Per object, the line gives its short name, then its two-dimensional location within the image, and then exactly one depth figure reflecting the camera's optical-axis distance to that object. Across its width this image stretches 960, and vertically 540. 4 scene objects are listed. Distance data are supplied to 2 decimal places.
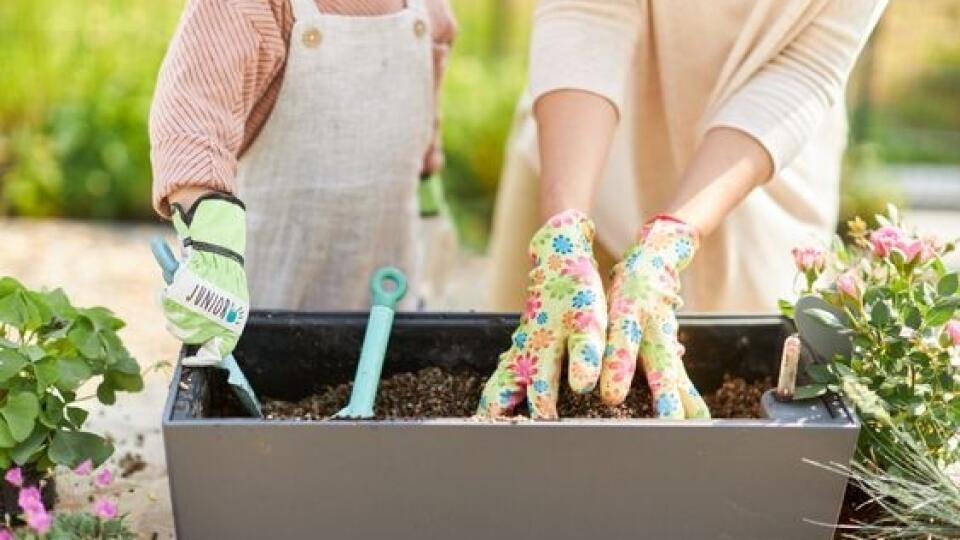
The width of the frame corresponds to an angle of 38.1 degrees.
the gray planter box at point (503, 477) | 1.13
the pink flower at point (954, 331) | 1.21
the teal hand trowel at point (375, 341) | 1.30
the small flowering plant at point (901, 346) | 1.23
